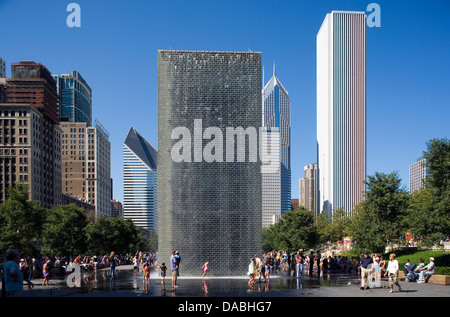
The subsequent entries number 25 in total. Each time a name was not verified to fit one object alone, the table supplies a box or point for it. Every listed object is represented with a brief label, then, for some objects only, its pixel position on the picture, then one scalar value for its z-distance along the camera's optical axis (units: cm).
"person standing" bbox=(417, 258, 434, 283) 2607
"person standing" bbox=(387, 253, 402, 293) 2142
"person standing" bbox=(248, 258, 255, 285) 2571
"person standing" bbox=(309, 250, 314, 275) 3500
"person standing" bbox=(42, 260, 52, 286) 2684
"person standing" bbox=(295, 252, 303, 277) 2611
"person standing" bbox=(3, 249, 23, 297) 1286
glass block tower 3522
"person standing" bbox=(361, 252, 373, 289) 2253
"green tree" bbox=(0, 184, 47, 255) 4398
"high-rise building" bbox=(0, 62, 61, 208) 12150
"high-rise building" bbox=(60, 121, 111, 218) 18912
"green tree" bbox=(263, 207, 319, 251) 7388
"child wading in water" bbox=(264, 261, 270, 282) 2795
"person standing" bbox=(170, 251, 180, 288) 2412
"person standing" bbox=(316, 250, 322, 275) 3538
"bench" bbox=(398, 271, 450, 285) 2525
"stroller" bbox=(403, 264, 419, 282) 2738
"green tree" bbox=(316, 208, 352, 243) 9088
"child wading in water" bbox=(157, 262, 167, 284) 2420
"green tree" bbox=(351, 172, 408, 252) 4975
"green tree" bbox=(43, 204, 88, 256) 5162
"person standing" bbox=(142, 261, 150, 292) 2557
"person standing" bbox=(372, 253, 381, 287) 2318
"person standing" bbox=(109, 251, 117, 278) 2957
